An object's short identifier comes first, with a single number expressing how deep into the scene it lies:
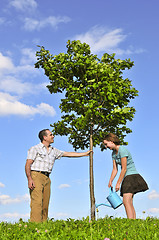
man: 7.26
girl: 7.16
